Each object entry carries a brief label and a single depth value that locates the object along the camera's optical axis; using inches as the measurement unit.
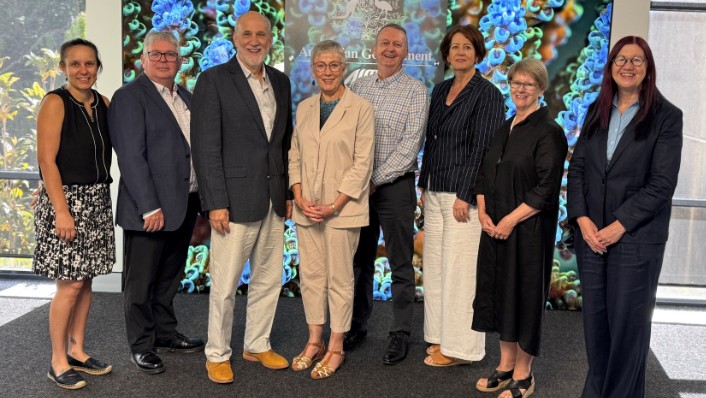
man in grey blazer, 139.5
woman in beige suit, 144.5
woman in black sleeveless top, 135.2
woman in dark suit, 115.9
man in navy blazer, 142.3
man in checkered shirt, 153.7
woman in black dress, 131.6
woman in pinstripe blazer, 146.6
